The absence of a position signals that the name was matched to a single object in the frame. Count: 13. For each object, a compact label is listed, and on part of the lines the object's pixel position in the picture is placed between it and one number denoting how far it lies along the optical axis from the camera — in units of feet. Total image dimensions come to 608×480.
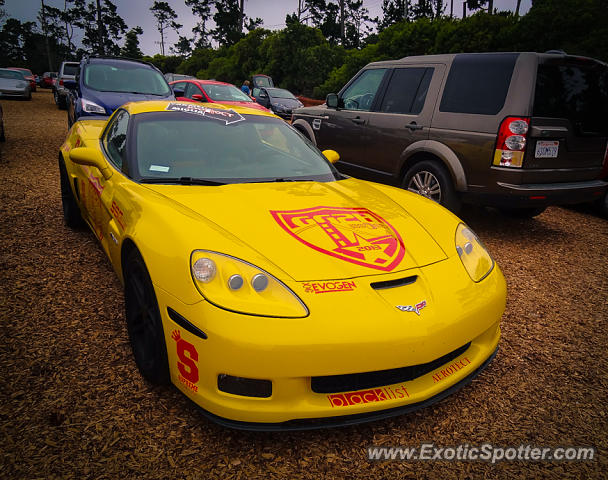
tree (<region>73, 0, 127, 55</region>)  213.46
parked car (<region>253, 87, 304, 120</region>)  56.39
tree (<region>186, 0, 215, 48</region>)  205.26
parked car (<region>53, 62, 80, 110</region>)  57.52
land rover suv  13.64
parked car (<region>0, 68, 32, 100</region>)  64.59
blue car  23.62
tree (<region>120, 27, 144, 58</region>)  208.23
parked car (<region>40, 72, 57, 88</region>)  90.66
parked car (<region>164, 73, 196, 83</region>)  69.30
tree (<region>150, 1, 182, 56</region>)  246.88
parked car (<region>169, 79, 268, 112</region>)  37.24
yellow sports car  5.61
